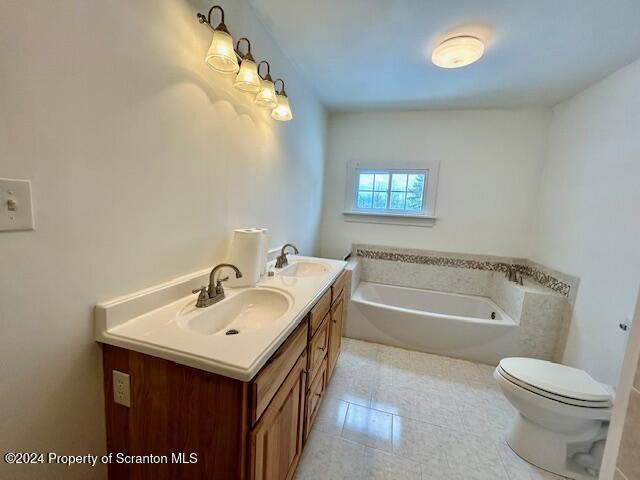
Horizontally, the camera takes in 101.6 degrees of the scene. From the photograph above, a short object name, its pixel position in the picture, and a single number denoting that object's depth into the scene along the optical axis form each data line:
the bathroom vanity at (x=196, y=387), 0.73
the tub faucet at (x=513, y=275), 2.45
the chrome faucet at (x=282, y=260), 1.80
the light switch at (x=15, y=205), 0.61
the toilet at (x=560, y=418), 1.27
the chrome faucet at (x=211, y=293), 1.06
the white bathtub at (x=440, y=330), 2.23
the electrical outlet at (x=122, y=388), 0.83
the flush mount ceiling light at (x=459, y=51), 1.58
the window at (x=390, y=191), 2.96
